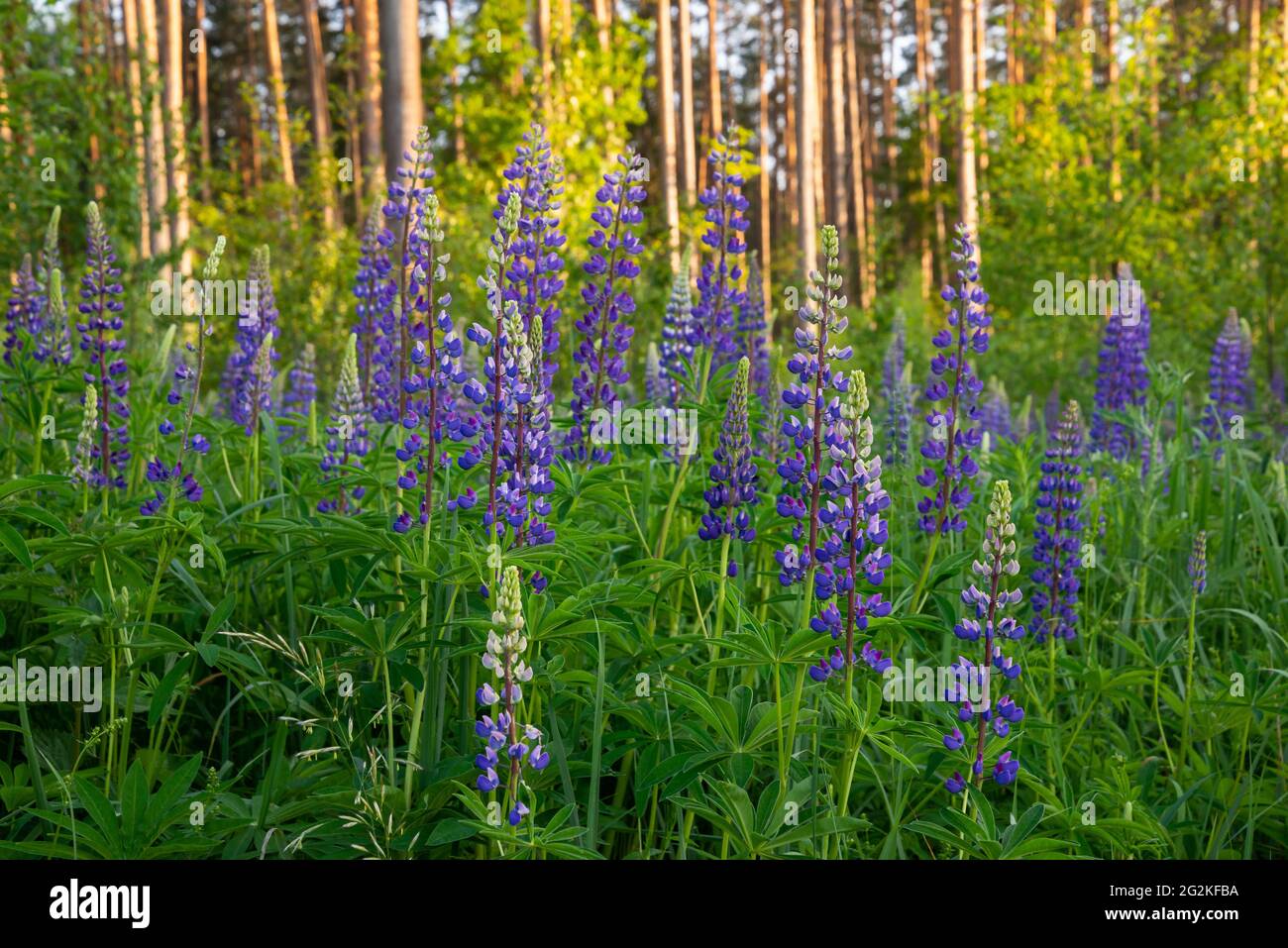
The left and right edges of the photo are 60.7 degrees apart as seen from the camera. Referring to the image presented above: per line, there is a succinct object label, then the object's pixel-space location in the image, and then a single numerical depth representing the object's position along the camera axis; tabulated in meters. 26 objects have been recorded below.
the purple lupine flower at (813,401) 2.51
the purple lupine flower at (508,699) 2.02
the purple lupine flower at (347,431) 3.43
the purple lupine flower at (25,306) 4.15
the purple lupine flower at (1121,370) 5.70
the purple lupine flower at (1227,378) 6.09
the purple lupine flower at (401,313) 3.11
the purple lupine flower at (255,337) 3.99
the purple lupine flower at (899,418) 4.48
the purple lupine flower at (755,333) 4.77
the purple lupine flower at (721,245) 3.80
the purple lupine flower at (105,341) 3.53
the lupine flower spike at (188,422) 2.80
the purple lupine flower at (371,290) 4.20
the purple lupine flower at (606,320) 3.56
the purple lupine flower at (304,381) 5.34
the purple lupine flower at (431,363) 2.73
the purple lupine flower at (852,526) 2.35
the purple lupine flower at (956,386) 2.99
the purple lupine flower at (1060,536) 3.46
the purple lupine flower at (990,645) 2.44
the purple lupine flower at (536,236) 3.31
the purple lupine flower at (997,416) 6.98
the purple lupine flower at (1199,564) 3.41
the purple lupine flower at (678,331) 3.99
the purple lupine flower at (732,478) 2.89
